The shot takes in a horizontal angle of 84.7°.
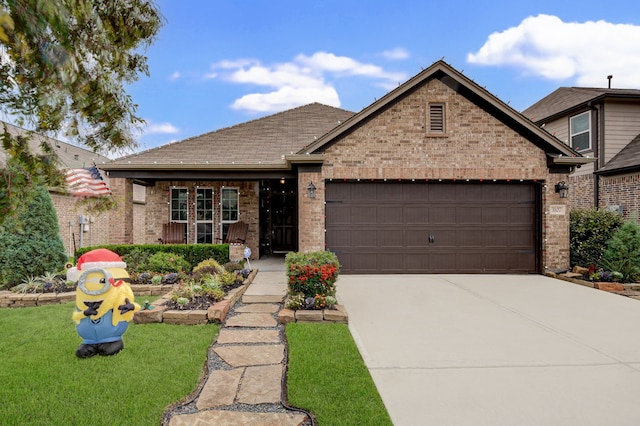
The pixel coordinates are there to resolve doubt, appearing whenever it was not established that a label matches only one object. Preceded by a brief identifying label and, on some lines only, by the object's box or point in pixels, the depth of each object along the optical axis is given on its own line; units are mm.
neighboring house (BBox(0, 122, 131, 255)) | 13906
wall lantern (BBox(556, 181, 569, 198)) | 9180
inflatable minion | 3895
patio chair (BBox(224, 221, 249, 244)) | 11109
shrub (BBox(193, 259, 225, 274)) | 7852
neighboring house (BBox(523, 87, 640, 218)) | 11203
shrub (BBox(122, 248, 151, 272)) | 8273
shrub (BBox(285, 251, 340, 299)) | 5496
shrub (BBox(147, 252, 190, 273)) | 8312
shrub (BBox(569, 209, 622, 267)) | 8984
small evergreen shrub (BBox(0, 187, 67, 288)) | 7250
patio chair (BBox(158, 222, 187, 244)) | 11146
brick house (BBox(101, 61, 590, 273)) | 9109
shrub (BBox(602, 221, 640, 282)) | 7968
